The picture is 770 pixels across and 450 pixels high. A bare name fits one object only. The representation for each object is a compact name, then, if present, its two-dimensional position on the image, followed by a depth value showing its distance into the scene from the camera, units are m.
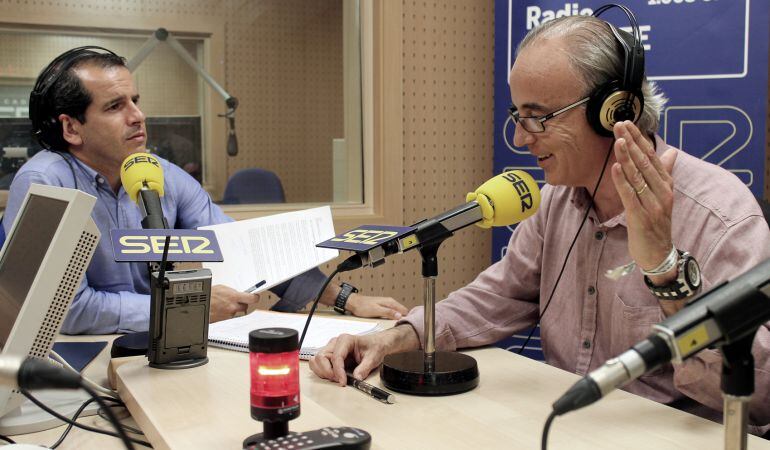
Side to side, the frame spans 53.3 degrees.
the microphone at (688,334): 0.60
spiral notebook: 1.48
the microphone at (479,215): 1.13
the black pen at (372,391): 1.19
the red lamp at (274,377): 0.88
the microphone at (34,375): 0.64
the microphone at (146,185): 1.49
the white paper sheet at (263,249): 1.71
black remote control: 0.87
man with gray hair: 1.09
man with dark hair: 1.92
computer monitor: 1.10
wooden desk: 1.01
